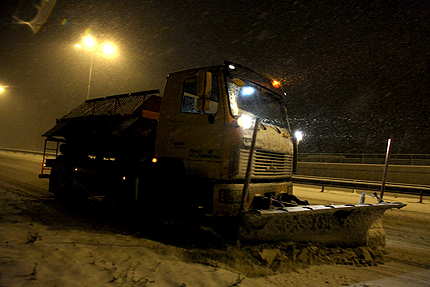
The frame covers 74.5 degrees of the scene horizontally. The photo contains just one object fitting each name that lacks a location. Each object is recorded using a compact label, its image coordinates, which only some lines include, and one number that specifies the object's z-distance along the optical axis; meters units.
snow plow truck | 4.11
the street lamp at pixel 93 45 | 14.32
